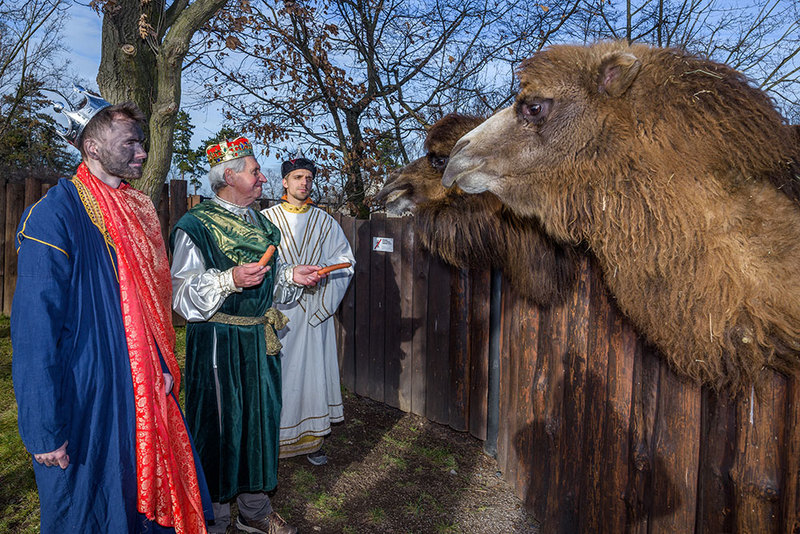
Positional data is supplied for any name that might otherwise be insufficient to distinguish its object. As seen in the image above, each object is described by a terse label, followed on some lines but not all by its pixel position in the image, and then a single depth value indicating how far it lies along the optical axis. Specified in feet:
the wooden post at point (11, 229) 32.50
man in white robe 16.15
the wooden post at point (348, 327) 23.44
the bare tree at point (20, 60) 48.16
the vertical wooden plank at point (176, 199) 32.78
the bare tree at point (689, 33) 18.72
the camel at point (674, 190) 6.57
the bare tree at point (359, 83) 28.86
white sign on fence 21.34
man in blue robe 6.91
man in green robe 10.89
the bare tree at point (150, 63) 19.36
